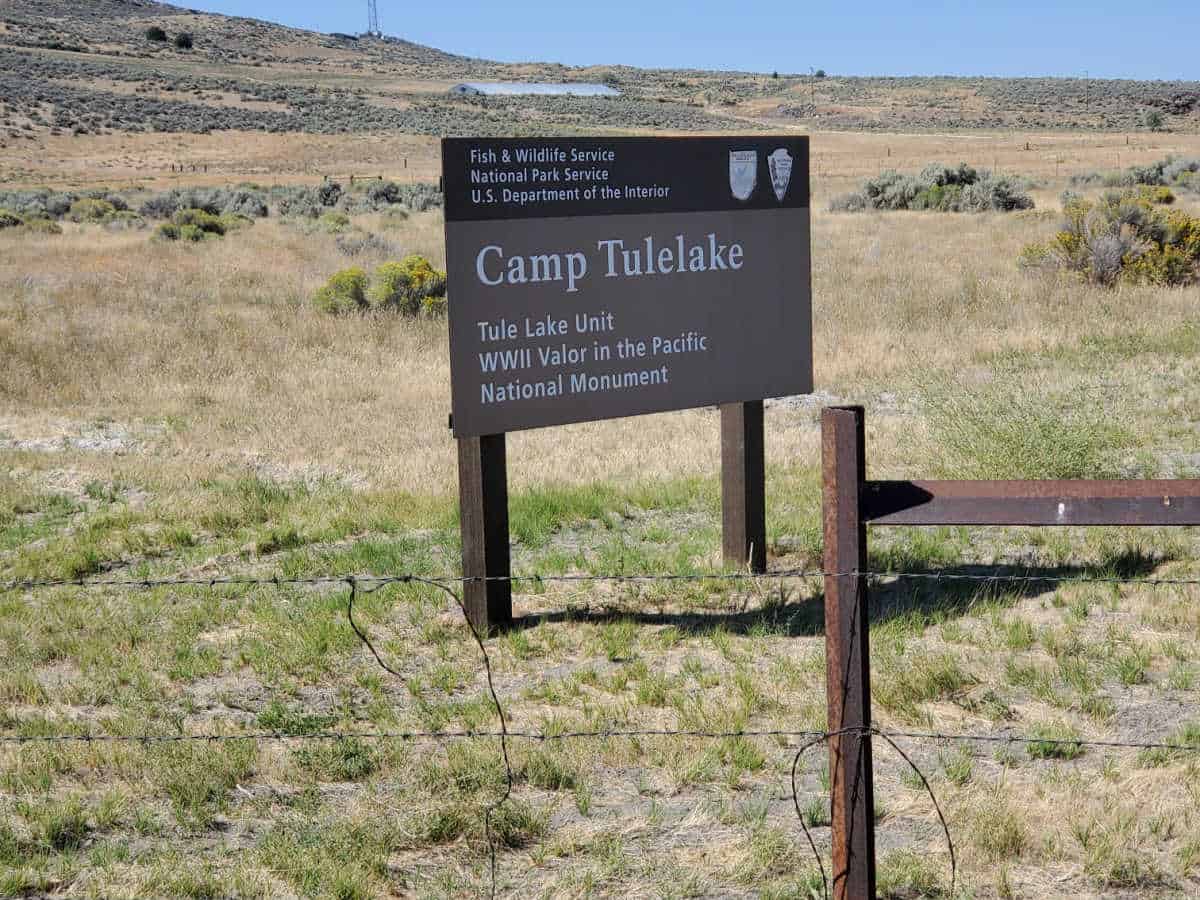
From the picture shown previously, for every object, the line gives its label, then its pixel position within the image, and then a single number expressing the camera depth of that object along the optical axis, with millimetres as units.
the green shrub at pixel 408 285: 17578
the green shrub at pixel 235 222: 28938
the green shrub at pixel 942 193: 30594
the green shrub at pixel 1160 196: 27194
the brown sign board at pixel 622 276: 5770
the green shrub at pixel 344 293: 17453
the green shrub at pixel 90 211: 32316
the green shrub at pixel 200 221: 27734
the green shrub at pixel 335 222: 27966
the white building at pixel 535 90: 111281
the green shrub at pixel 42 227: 26781
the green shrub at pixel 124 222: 29011
